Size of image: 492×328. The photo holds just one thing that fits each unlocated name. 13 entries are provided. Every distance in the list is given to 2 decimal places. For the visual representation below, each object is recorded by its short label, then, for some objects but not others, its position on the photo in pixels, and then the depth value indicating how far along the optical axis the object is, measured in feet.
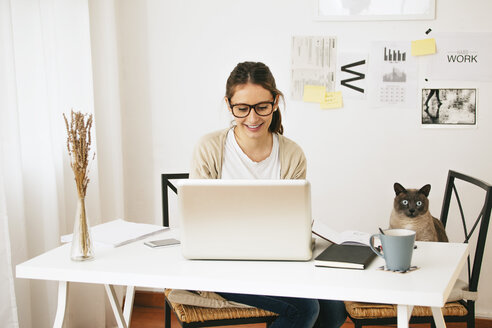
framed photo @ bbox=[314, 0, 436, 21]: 8.18
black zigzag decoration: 8.44
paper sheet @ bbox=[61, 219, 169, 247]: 4.82
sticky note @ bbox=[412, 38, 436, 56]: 8.20
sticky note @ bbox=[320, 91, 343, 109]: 8.53
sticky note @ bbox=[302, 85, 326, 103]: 8.55
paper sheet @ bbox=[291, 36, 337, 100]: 8.46
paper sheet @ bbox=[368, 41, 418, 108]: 8.33
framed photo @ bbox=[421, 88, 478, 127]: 8.24
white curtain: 5.93
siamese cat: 6.69
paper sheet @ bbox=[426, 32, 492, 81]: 8.12
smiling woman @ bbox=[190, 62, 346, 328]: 5.62
